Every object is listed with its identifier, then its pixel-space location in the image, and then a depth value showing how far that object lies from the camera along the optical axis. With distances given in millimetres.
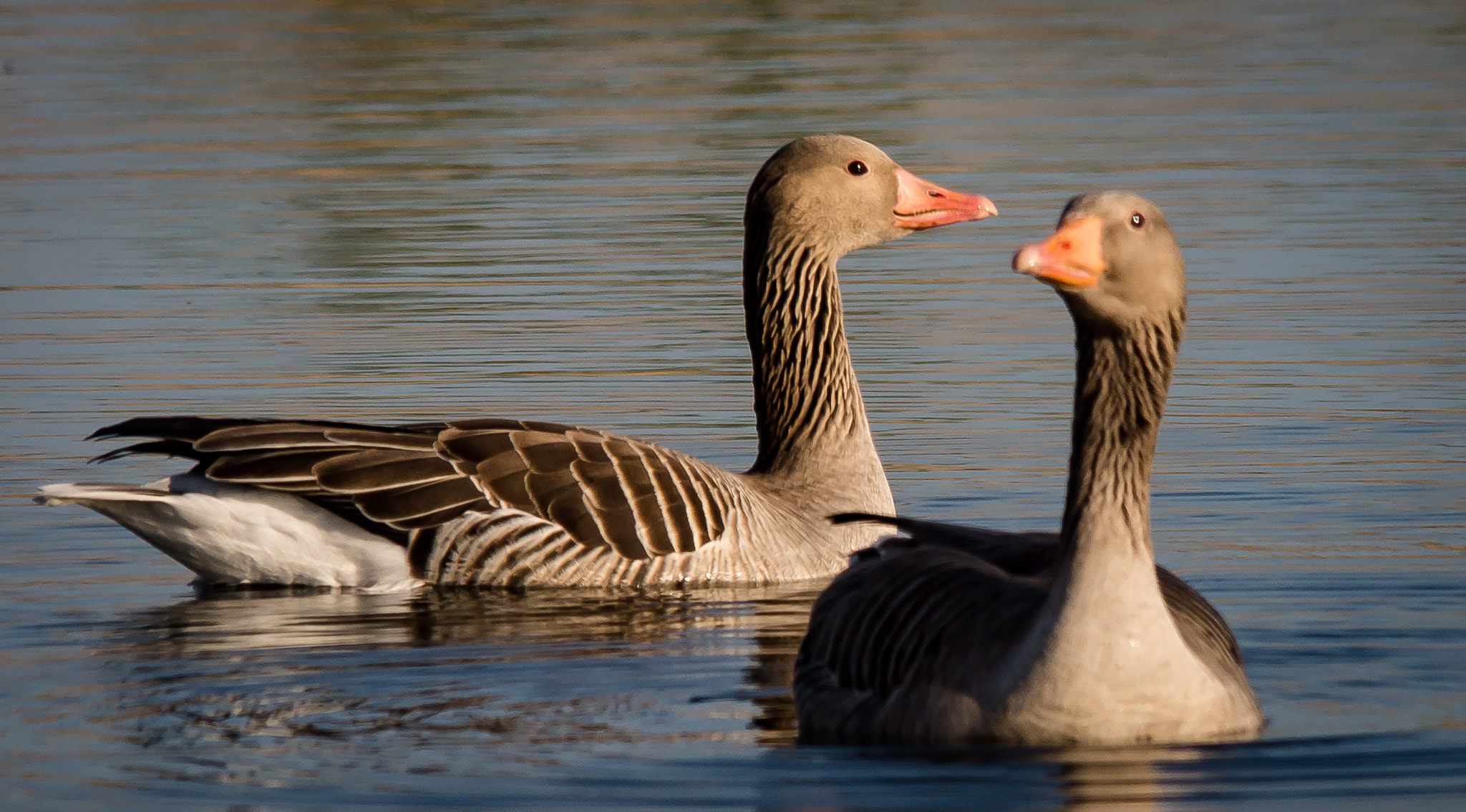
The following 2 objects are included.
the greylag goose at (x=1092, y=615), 14531
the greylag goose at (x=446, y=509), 22187
